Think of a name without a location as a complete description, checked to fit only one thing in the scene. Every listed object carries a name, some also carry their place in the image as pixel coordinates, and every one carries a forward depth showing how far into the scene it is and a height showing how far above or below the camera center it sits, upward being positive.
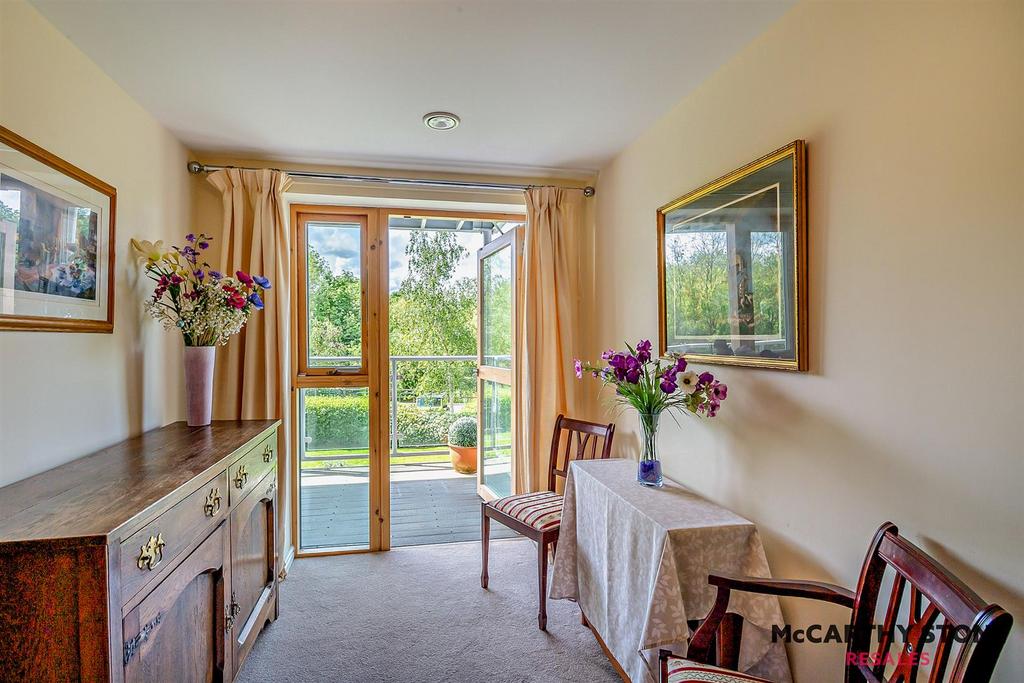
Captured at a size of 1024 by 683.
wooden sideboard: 1.00 -0.52
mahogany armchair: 0.88 -0.65
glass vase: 2.03 -0.48
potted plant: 4.77 -0.96
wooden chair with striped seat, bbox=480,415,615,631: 2.34 -0.83
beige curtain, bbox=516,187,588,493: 3.10 +0.10
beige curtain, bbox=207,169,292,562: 2.73 +0.25
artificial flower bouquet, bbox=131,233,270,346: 2.14 +0.23
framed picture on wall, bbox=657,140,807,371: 1.57 +0.28
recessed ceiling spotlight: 2.32 +1.08
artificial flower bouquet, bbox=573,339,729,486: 1.96 -0.18
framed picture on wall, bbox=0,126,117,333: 1.43 +0.35
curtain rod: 2.72 +0.99
